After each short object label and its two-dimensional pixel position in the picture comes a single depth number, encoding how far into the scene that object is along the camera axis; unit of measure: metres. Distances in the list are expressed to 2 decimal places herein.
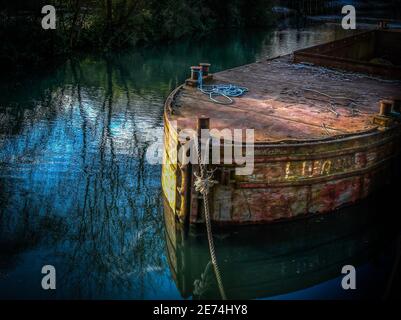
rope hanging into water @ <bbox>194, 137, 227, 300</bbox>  7.62
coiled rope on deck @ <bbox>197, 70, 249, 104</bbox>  10.37
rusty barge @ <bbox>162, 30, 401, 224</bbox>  7.92
